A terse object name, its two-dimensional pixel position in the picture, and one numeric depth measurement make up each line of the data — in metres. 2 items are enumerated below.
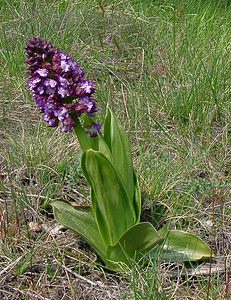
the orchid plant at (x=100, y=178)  0.66
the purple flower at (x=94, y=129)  0.70
